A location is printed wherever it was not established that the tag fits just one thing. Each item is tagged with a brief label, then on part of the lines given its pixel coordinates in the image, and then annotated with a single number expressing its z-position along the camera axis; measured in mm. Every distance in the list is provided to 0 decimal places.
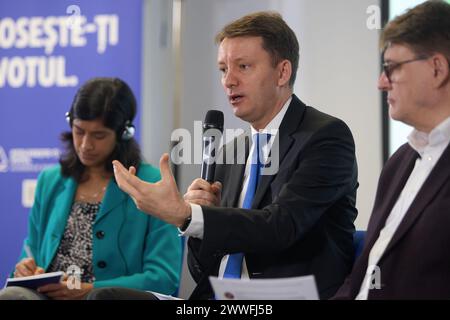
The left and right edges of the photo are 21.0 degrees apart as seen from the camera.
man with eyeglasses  2203
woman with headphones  2891
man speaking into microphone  2359
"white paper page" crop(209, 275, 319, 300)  2080
